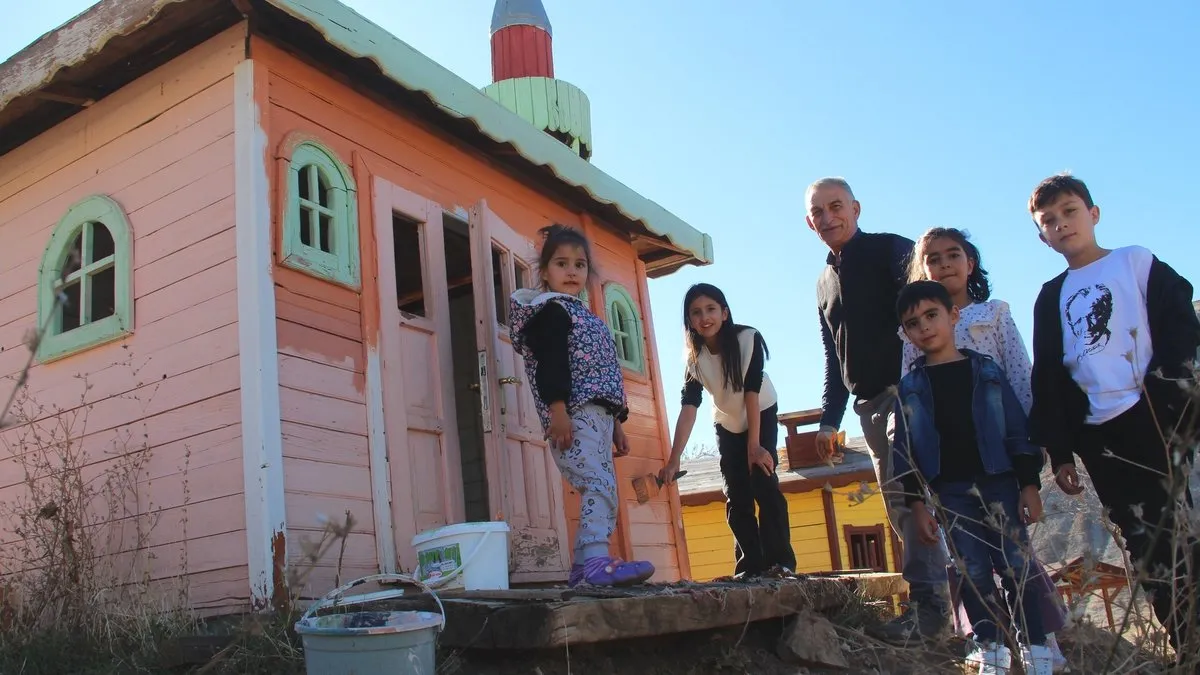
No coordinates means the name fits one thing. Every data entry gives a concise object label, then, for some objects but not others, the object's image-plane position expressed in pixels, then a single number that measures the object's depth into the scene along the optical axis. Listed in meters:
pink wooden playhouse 4.16
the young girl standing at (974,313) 3.63
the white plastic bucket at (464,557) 3.94
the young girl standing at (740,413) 4.88
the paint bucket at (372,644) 2.63
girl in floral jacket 4.07
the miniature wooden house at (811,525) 13.17
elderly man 3.90
